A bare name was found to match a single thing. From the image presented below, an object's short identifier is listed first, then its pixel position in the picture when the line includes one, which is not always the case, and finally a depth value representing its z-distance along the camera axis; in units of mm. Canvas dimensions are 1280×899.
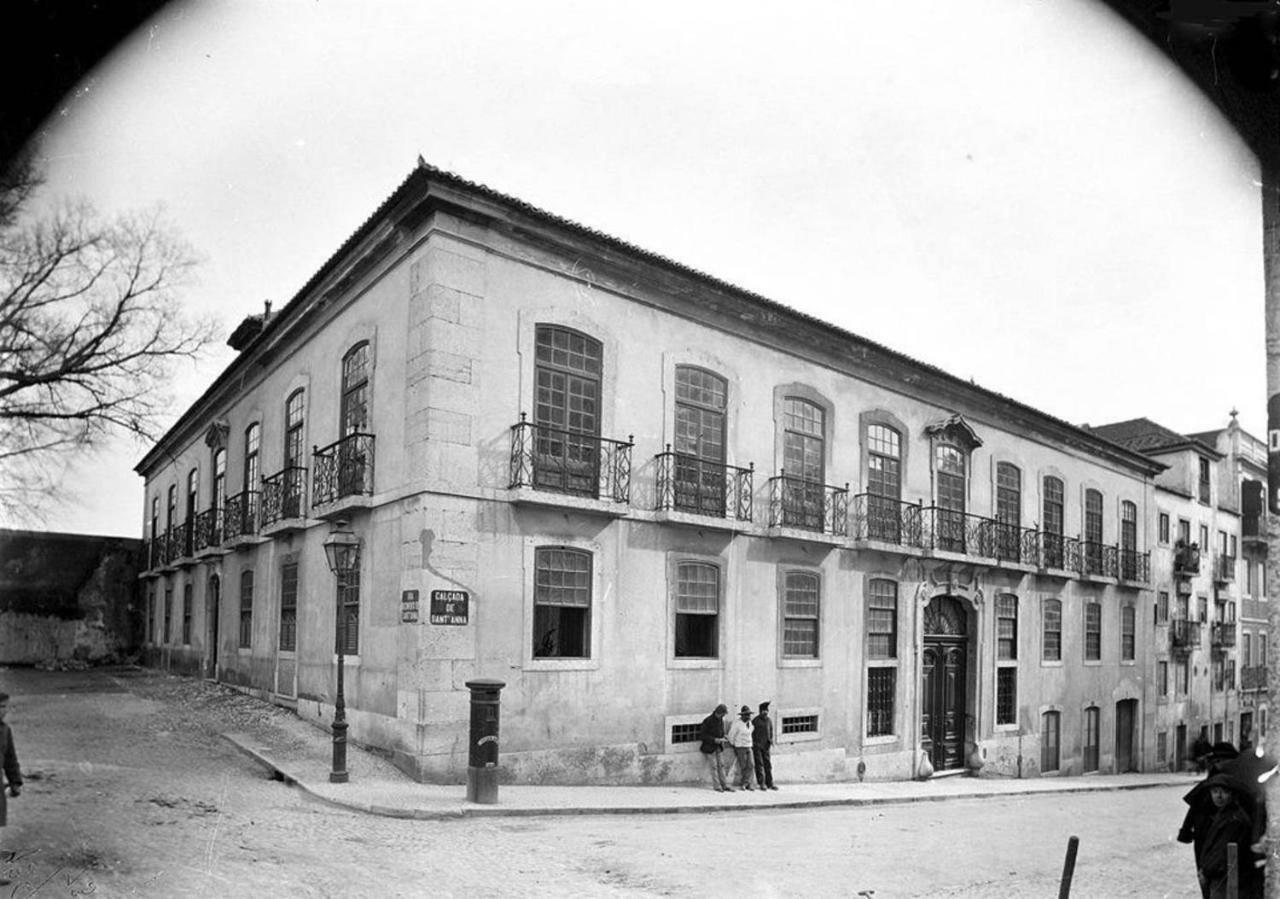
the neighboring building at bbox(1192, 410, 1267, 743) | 33656
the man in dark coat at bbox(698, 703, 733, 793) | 14930
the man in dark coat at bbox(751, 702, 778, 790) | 15594
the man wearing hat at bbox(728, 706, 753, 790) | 15273
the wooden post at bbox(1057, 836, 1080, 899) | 6391
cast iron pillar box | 11523
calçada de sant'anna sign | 12922
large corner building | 13469
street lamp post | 12133
